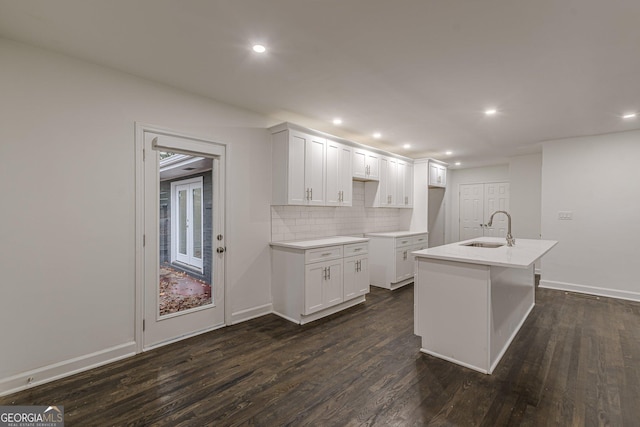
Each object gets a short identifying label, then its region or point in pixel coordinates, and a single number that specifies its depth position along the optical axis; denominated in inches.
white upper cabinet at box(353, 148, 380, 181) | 185.3
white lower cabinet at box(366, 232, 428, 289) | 195.5
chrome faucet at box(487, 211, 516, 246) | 136.6
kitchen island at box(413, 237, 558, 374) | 94.7
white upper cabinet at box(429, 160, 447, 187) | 242.5
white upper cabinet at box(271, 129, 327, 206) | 144.1
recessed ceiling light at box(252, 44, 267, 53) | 88.7
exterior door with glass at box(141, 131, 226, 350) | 112.4
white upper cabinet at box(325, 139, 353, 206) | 165.3
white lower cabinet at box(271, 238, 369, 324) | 137.0
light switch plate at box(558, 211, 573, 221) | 193.0
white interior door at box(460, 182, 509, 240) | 288.2
